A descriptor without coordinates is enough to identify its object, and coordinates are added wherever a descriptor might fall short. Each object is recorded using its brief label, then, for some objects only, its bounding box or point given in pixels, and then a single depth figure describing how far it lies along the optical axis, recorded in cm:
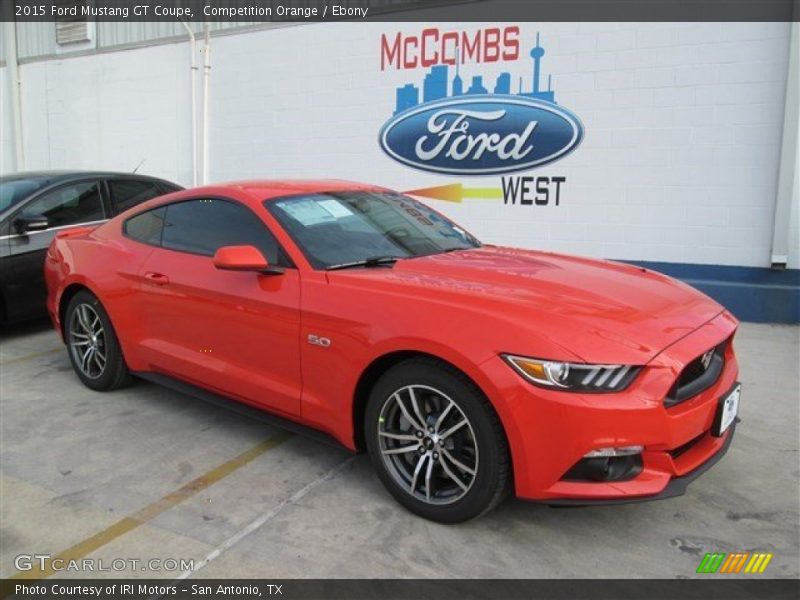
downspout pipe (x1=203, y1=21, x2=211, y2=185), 984
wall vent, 1135
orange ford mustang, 257
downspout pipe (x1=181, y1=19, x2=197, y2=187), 991
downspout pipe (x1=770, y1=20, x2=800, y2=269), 630
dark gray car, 590
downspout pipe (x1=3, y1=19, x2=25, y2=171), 1230
